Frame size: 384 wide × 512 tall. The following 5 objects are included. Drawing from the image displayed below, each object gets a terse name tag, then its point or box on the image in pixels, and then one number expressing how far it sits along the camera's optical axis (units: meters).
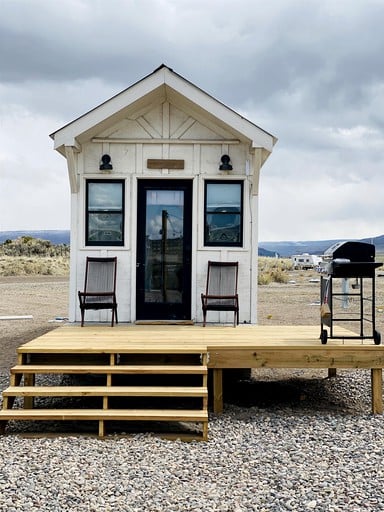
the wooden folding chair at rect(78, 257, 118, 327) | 8.41
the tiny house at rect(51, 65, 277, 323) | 8.66
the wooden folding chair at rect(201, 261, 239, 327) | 8.41
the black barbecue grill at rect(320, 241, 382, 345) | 6.59
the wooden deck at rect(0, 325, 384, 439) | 5.70
